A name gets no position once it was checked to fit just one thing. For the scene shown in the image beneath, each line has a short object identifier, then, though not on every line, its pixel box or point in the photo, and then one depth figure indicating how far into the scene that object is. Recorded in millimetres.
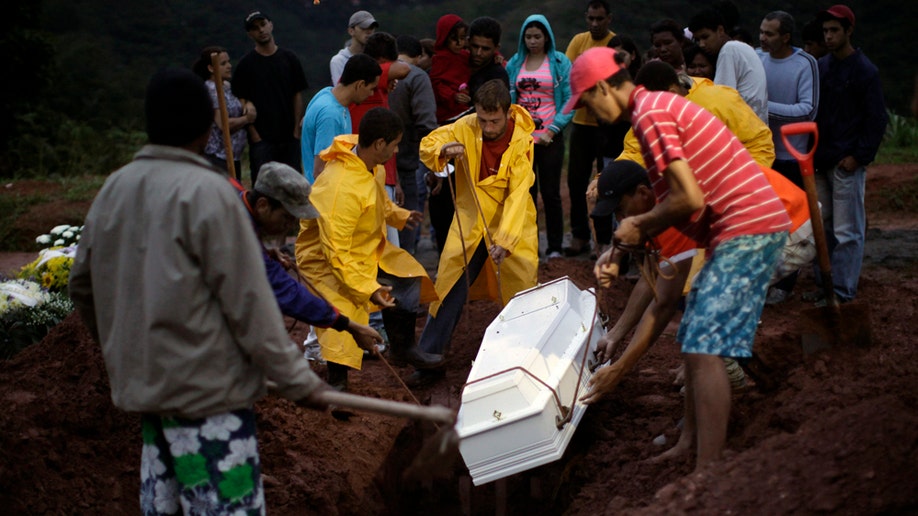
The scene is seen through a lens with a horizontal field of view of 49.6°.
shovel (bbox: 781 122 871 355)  5125
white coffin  4715
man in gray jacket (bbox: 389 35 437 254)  7949
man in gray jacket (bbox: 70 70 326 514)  3062
